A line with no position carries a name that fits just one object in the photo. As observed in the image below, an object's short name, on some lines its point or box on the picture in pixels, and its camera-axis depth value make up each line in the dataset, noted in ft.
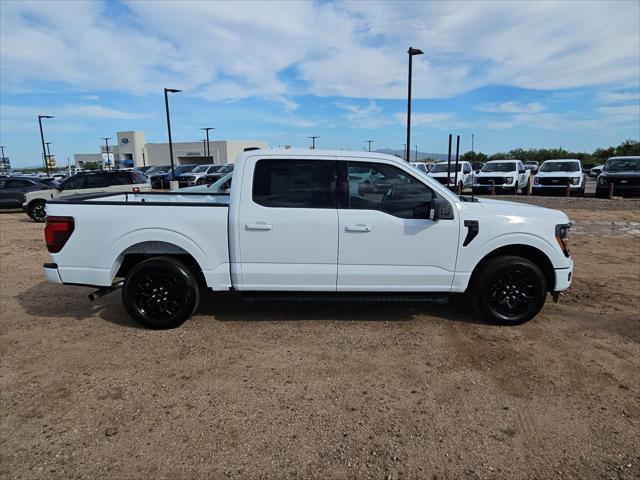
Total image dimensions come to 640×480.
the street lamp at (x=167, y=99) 86.33
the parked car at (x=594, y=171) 127.38
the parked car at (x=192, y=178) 89.30
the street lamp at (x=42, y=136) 120.40
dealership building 253.24
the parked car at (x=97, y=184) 49.19
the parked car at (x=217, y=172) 88.17
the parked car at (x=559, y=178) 65.05
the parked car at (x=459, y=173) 70.90
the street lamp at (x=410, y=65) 55.01
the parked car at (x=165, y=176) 82.89
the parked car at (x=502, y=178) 67.21
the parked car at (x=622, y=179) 61.05
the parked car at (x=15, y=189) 55.16
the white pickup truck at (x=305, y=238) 14.47
